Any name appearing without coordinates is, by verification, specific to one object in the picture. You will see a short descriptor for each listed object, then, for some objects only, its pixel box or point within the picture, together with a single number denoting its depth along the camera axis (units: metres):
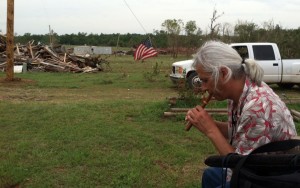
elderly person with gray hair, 1.91
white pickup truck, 11.71
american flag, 16.78
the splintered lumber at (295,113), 6.93
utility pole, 13.50
